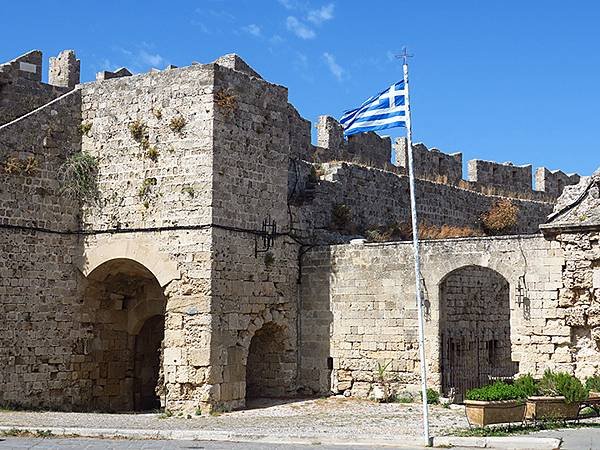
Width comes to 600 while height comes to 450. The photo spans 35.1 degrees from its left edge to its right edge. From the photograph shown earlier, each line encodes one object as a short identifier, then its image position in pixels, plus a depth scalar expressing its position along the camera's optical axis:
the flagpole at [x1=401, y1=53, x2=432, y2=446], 14.59
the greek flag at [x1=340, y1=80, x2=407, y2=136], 15.83
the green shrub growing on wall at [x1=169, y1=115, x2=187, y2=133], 20.11
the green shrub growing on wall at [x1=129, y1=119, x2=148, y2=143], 20.58
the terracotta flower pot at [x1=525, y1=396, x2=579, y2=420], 15.93
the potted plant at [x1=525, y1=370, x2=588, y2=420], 15.95
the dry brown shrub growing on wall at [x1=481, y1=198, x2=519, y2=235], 29.56
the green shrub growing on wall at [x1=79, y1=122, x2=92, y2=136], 21.31
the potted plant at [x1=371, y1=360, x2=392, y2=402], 20.86
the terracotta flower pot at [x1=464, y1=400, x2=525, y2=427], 15.53
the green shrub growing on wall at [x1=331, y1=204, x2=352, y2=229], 24.14
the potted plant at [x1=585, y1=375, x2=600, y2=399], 17.10
